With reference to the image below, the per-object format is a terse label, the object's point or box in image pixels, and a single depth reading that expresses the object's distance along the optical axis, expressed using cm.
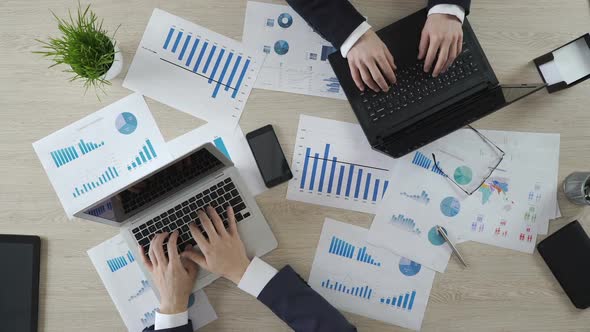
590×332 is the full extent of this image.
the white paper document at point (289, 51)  107
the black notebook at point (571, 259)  103
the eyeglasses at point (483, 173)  105
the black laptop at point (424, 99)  98
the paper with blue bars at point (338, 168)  106
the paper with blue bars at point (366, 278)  104
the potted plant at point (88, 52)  97
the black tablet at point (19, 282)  104
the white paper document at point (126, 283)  106
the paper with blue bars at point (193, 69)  107
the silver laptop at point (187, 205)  95
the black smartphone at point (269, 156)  105
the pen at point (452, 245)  103
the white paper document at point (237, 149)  106
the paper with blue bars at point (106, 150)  107
